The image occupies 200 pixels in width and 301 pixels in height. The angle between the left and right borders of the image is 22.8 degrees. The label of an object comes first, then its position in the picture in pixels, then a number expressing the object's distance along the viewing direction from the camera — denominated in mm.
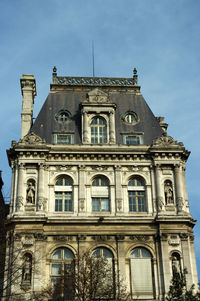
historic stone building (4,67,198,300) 39812
